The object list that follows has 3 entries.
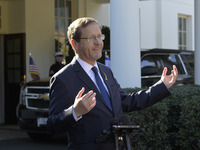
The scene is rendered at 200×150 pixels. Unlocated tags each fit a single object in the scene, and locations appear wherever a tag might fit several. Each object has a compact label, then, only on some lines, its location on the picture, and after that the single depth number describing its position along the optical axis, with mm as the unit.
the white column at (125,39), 9256
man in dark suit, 3941
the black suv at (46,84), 12224
